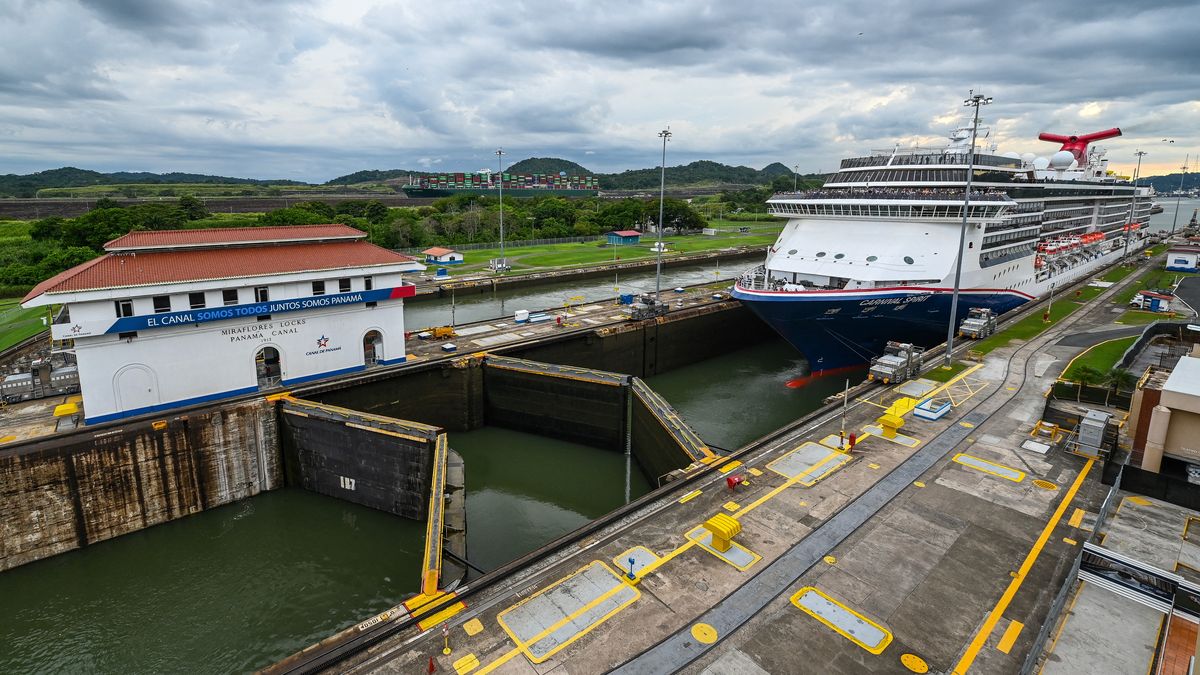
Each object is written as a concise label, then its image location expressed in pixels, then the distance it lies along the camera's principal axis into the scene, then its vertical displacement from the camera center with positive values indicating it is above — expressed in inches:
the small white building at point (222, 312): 956.0 -164.2
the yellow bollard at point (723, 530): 650.8 -336.2
